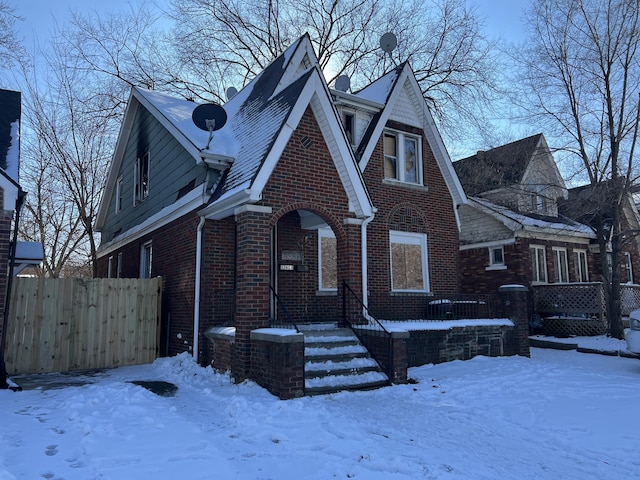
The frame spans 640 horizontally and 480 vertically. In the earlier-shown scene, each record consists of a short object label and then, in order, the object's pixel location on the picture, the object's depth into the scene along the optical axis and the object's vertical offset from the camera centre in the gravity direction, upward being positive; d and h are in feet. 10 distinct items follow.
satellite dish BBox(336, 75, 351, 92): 49.49 +21.96
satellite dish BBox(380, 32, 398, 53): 51.03 +26.81
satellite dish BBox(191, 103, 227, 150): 33.86 +12.76
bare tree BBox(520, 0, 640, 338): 52.54 +18.22
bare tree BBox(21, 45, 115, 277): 78.07 +19.86
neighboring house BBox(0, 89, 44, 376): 27.32 +5.87
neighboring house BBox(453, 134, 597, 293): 61.31 +8.74
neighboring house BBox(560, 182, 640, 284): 52.60 +9.89
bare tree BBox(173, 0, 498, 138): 77.77 +41.82
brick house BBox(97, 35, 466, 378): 28.78 +6.94
